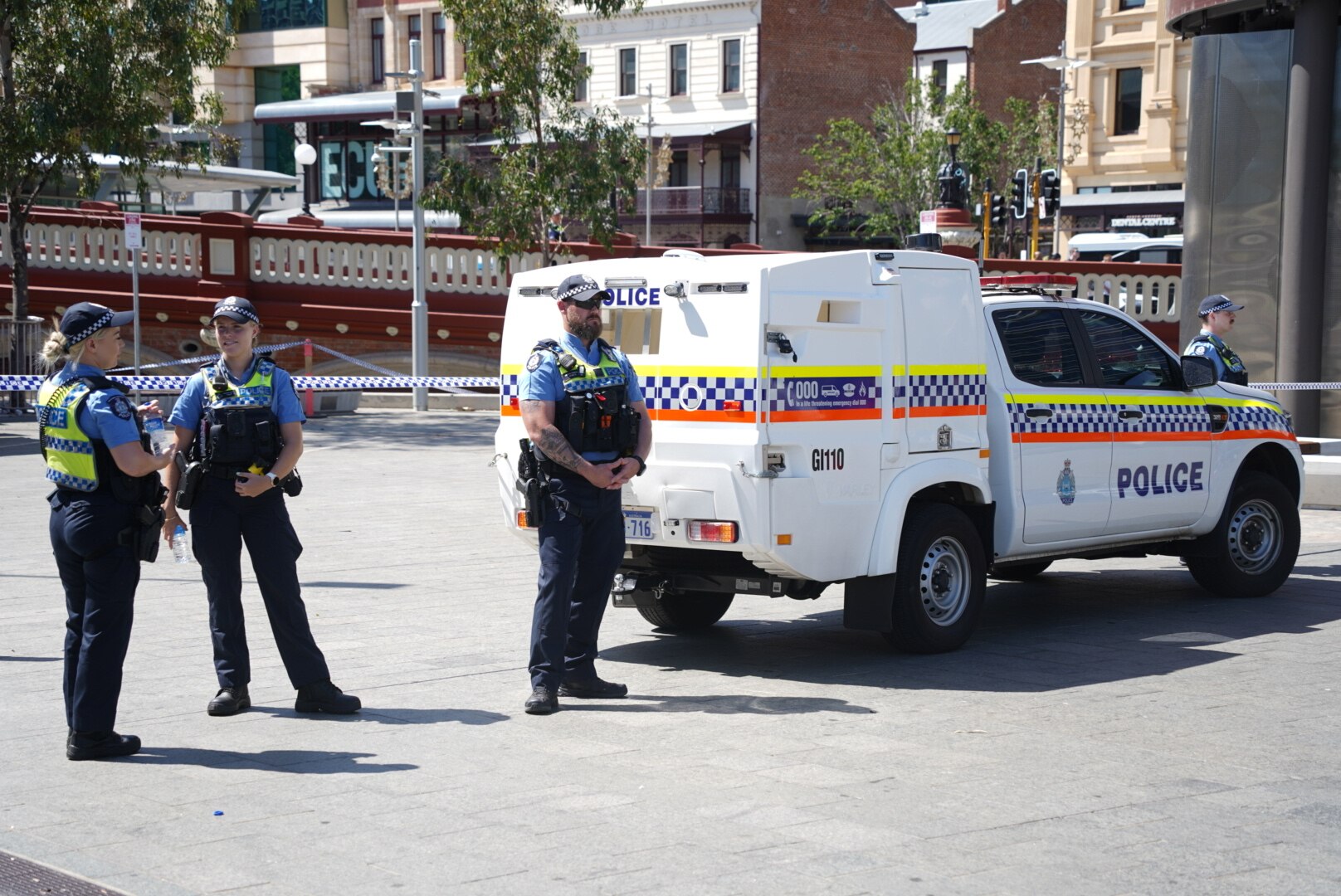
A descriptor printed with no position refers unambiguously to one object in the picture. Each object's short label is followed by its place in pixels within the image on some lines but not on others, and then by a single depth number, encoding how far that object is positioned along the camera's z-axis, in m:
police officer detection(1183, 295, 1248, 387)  11.14
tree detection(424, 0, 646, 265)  25.03
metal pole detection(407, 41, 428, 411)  25.22
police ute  7.89
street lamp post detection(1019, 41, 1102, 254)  43.53
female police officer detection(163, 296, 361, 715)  7.05
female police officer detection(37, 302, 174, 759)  6.52
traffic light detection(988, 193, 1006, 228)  37.59
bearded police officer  7.41
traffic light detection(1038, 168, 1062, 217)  39.66
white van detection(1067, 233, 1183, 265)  42.09
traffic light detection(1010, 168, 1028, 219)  38.83
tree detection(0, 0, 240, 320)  22.25
